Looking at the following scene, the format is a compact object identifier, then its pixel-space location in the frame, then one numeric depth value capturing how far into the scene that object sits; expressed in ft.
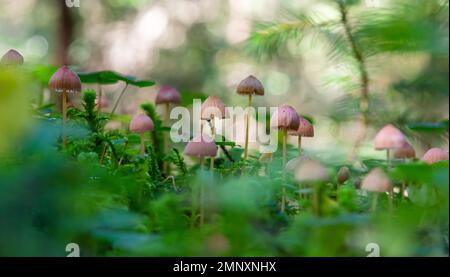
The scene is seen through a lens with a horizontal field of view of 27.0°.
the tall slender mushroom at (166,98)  2.06
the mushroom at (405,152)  1.55
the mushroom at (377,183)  1.44
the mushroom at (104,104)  2.08
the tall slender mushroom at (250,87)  1.76
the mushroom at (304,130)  1.66
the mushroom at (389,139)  1.48
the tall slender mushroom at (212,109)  1.72
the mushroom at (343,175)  1.70
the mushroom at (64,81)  1.58
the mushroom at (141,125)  1.72
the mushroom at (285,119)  1.59
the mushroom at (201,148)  1.48
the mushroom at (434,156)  1.57
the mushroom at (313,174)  1.37
